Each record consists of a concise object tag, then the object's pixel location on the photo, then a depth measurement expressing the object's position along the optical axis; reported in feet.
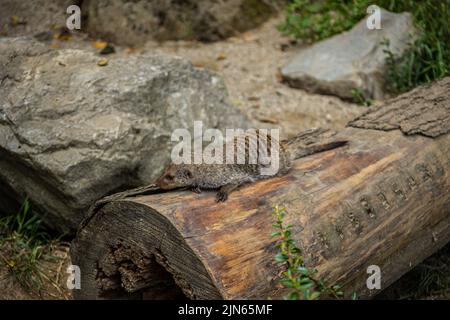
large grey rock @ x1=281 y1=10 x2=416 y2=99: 19.95
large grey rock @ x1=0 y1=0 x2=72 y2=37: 18.74
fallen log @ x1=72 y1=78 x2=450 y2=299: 8.83
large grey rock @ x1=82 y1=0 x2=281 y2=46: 21.62
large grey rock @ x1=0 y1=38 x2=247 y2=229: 12.65
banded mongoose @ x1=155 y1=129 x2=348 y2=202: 10.53
